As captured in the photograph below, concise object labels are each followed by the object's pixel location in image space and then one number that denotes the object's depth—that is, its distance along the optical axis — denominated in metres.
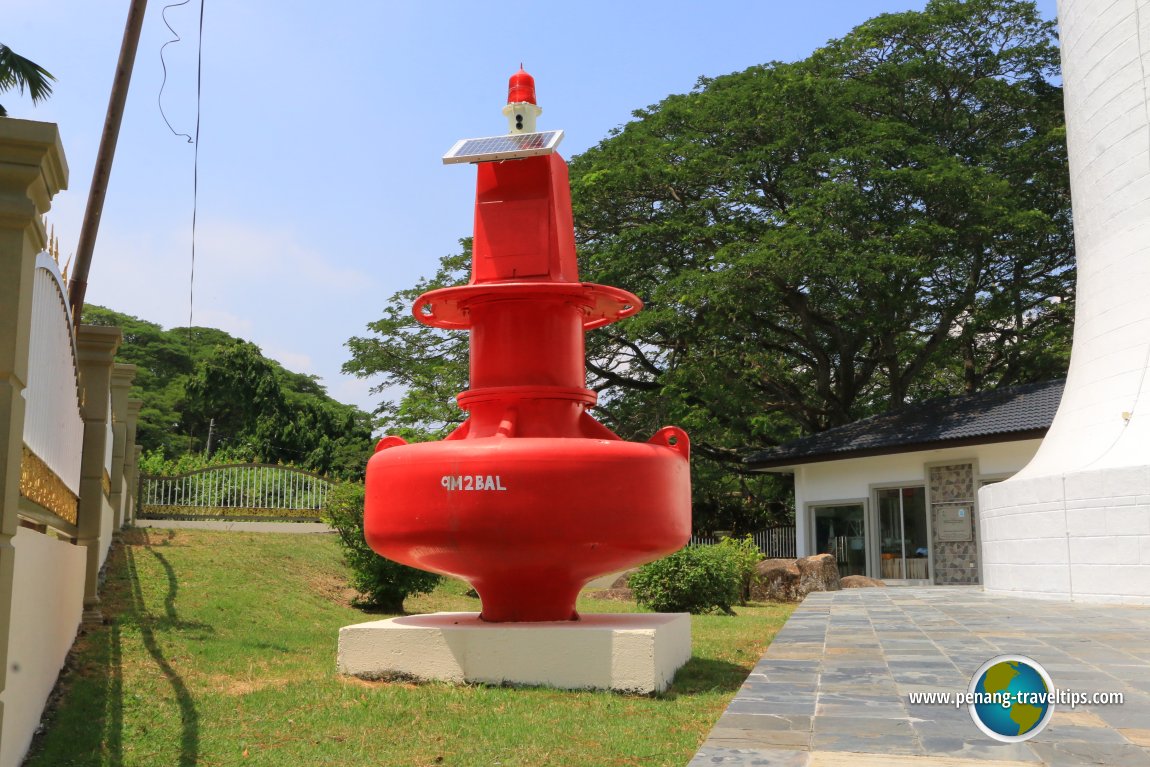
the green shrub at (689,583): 14.10
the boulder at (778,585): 18.39
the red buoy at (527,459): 6.93
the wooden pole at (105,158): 9.95
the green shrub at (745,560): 16.77
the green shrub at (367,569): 13.01
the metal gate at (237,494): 19.08
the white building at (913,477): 20.08
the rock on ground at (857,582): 19.30
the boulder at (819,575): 18.11
